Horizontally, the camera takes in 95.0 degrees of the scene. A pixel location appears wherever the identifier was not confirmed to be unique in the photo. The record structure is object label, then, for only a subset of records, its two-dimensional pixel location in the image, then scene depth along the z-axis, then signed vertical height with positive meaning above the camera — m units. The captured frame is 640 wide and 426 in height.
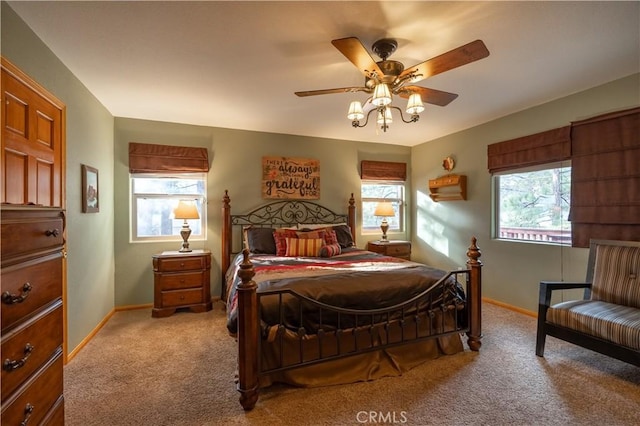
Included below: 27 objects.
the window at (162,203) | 3.80 +0.12
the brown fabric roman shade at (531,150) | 3.09 +0.71
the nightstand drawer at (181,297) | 3.40 -1.02
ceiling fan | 1.73 +0.95
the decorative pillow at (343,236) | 4.00 -0.33
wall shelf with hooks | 4.20 +0.36
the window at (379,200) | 4.98 +0.19
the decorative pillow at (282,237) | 3.51 -0.31
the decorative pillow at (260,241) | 3.62 -0.37
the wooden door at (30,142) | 1.72 +0.47
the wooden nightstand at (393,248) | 4.50 -0.56
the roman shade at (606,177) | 2.60 +0.32
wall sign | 4.30 +0.51
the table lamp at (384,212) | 4.66 +0.00
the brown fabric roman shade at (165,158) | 3.67 +0.69
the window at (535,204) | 3.19 +0.09
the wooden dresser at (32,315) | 0.89 -0.36
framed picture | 2.74 +0.21
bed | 1.85 -0.77
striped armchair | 1.95 -0.73
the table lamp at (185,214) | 3.56 -0.03
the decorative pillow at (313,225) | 3.99 -0.19
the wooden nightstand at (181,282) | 3.39 -0.83
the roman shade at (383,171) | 4.84 +0.70
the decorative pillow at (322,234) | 3.61 -0.28
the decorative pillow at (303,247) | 3.44 -0.42
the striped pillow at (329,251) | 3.40 -0.46
